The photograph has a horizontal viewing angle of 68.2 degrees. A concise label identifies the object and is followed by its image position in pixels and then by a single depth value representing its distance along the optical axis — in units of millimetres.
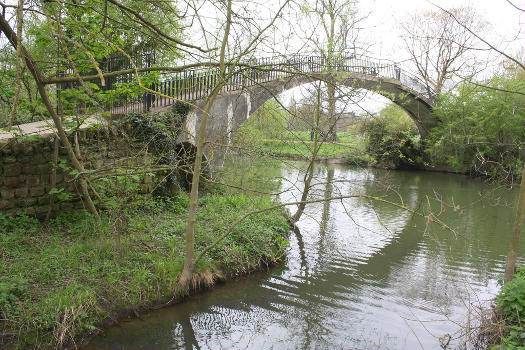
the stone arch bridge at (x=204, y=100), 8688
